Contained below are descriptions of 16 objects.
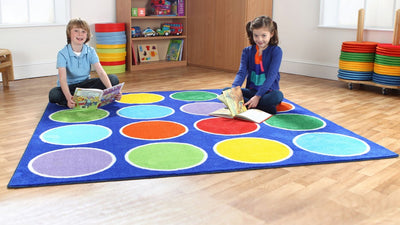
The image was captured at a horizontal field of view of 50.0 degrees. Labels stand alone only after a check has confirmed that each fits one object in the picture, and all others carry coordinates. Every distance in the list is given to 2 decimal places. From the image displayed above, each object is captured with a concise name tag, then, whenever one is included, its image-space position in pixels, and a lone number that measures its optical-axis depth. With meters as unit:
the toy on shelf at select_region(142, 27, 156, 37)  4.70
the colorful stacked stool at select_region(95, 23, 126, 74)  4.36
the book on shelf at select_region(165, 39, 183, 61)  5.04
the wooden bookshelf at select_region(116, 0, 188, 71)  4.51
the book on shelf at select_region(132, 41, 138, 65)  4.63
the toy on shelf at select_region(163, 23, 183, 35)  4.96
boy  2.82
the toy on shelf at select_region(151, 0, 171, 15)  4.78
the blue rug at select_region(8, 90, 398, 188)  1.80
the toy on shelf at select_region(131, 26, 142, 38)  4.59
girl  2.71
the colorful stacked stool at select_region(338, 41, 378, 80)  3.58
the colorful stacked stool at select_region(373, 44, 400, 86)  3.35
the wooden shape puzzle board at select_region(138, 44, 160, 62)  4.86
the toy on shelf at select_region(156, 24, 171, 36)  4.84
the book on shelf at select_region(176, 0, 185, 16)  4.91
